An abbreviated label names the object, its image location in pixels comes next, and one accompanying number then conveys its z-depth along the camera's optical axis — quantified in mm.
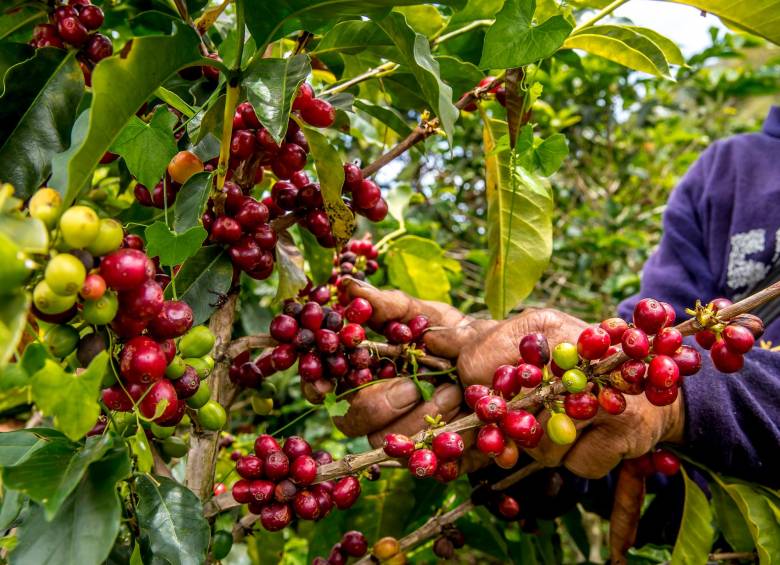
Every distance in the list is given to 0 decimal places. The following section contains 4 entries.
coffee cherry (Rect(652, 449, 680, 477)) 437
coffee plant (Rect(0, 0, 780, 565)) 249
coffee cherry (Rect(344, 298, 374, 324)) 414
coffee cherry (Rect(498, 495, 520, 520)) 460
